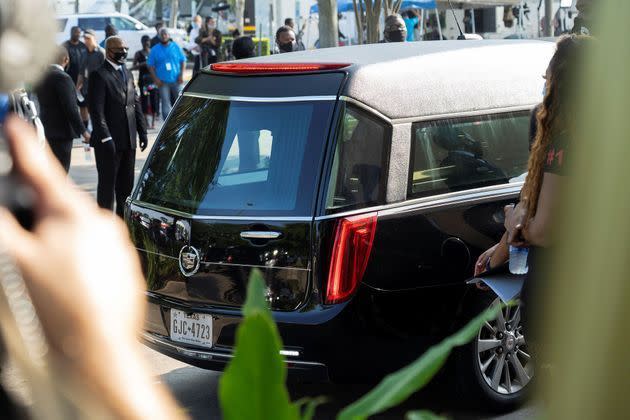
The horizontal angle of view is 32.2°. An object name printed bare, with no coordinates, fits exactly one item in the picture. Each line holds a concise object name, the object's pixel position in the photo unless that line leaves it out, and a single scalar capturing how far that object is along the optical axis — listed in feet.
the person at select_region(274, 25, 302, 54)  42.32
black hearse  15.24
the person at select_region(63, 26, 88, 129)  56.13
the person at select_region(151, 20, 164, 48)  62.80
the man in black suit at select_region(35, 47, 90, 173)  32.24
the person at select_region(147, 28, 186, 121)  61.57
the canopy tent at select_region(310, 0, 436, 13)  93.14
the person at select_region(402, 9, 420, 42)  82.68
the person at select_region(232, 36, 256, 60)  38.37
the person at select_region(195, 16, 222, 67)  77.00
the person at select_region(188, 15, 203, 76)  78.58
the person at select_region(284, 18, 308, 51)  72.74
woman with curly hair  11.27
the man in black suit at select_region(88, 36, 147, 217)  32.04
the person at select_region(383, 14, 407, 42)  38.32
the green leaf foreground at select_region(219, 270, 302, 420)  3.38
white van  136.26
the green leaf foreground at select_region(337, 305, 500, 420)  3.70
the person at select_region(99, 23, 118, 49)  53.48
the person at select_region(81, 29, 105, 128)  54.47
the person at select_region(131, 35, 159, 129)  65.00
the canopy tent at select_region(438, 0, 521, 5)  78.87
